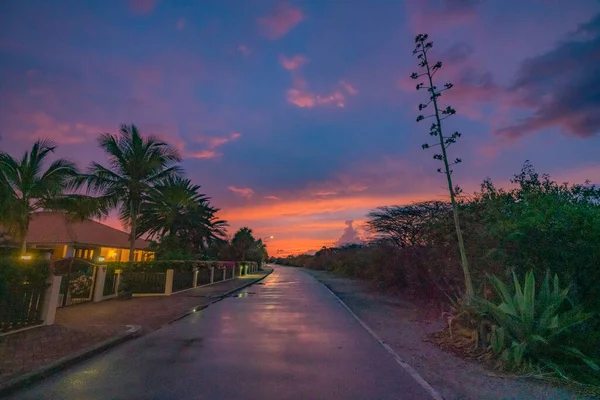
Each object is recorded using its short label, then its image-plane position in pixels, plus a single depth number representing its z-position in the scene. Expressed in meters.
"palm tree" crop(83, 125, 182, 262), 20.30
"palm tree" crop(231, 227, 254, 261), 59.69
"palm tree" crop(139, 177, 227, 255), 33.03
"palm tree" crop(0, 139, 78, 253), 16.62
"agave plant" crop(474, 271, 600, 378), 5.82
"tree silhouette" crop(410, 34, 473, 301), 8.59
